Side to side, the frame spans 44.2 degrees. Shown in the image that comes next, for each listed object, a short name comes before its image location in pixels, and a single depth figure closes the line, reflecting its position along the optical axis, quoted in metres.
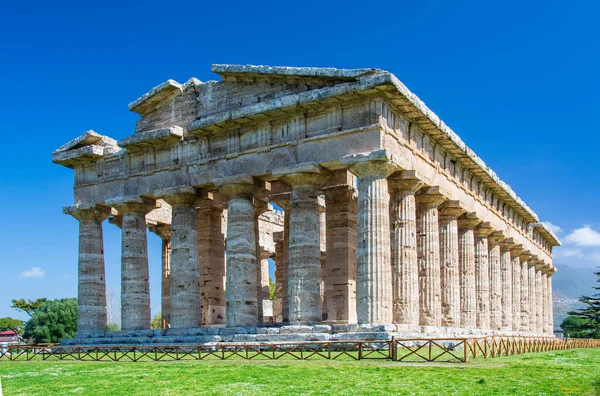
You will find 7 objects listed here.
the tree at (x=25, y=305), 79.56
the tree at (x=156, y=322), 80.25
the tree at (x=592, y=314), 67.56
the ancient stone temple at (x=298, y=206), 27.58
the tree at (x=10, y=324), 89.94
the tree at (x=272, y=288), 75.35
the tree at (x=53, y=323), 63.59
